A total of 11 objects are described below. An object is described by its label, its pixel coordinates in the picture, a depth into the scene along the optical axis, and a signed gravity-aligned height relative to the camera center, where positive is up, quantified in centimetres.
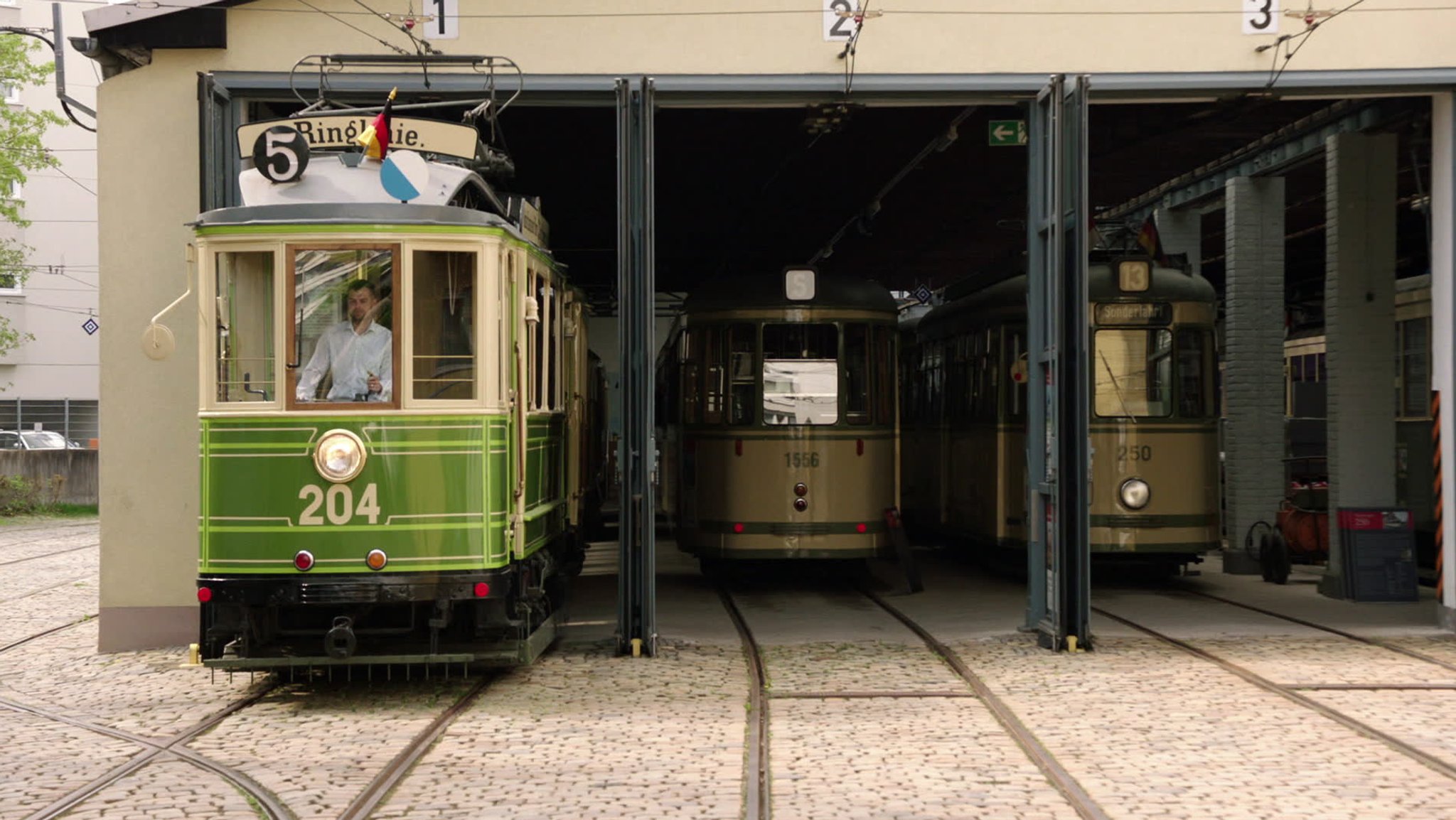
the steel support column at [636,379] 1062 +29
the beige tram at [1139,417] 1385 +2
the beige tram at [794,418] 1423 +3
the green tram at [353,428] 859 -3
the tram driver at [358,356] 871 +37
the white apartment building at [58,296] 3906 +323
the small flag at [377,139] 926 +166
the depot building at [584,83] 1088 +234
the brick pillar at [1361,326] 1395 +80
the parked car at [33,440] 3728 -32
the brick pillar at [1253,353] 1627 +66
